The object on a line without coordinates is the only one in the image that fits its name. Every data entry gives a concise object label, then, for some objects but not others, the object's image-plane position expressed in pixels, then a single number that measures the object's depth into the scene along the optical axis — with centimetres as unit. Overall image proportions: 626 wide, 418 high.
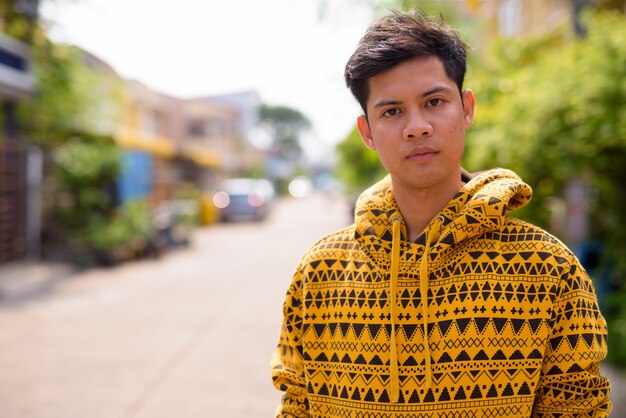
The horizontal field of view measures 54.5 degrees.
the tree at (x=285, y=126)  8794
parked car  2552
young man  151
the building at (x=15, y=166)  1019
